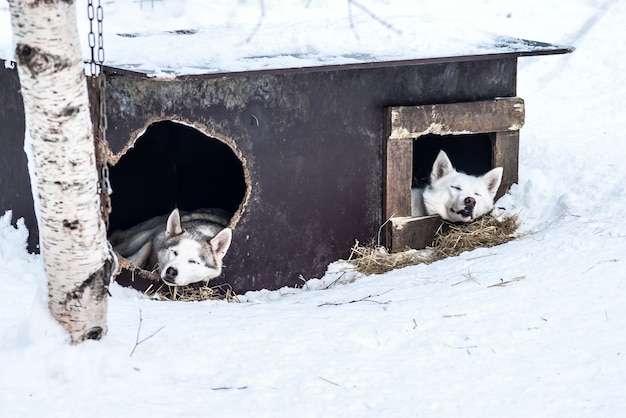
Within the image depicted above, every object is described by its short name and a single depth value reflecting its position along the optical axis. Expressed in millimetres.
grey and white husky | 11898
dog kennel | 11125
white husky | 13211
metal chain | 8016
